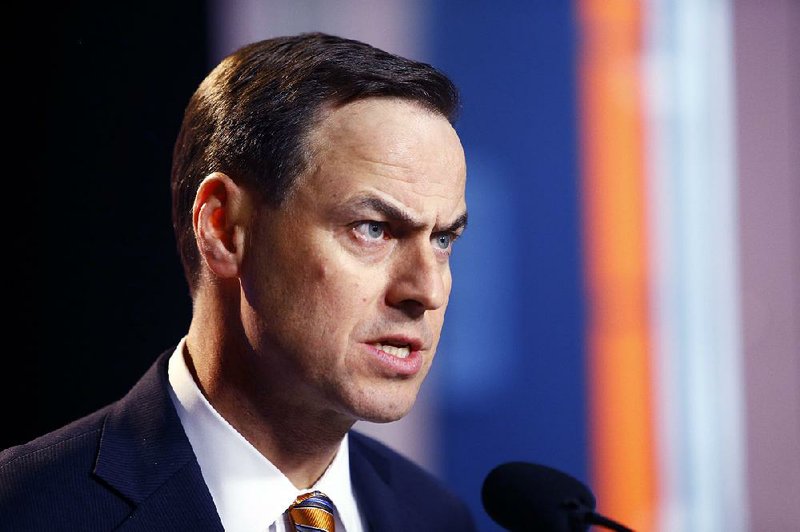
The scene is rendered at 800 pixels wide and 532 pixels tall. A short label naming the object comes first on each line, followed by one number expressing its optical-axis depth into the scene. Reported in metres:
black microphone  3.19
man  3.21
